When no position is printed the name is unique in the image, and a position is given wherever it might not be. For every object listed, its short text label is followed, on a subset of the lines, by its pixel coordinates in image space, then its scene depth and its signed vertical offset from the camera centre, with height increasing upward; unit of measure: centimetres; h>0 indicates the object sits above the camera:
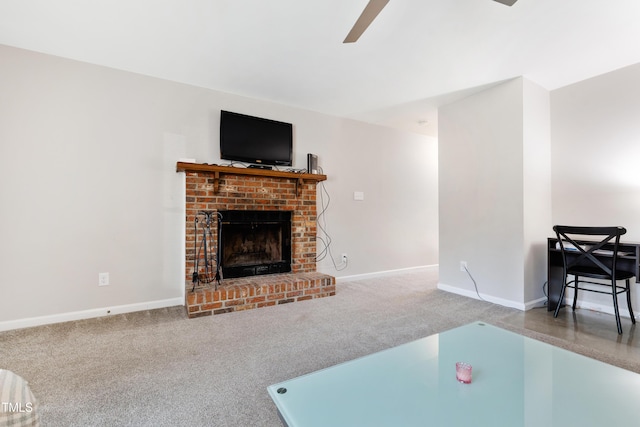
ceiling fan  147 +108
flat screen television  322 +89
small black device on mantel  368 +68
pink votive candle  112 -60
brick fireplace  279 -8
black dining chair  238 -37
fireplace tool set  297 -36
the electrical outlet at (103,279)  267 -56
